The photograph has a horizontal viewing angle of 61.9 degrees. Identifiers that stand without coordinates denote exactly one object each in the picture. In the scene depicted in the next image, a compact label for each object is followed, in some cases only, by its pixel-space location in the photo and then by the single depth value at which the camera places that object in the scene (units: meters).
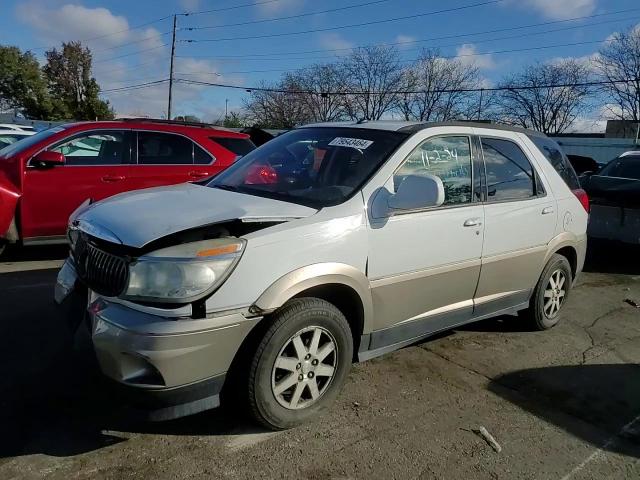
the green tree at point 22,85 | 59.91
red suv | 6.17
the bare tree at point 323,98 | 51.96
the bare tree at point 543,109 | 57.31
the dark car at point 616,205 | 7.63
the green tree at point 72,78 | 62.53
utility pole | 42.97
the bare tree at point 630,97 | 50.69
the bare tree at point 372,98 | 50.81
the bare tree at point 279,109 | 54.97
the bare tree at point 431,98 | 49.06
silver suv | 2.58
